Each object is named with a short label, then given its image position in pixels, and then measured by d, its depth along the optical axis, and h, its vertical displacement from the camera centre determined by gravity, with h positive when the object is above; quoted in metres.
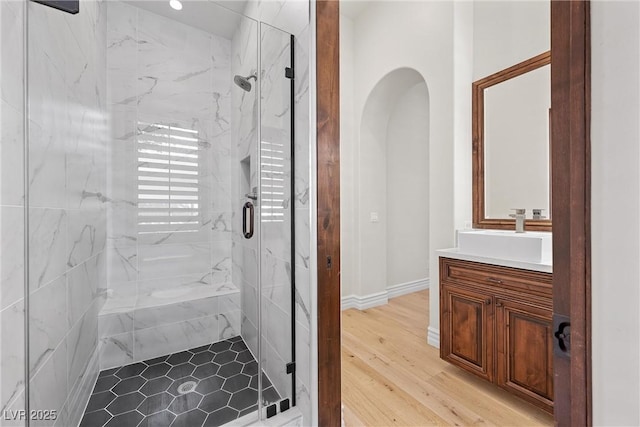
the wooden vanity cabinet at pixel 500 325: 1.54 -0.68
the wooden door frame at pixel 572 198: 0.52 +0.03
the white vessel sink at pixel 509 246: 1.60 -0.21
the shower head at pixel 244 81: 1.73 +0.81
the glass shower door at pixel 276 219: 1.50 -0.04
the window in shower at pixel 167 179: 1.81 +0.22
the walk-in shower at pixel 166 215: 1.32 -0.01
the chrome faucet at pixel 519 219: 2.03 -0.05
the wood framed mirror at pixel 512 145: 2.10 +0.52
